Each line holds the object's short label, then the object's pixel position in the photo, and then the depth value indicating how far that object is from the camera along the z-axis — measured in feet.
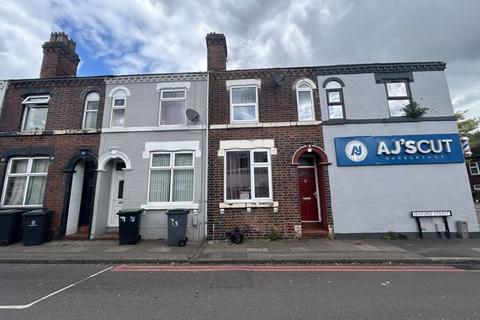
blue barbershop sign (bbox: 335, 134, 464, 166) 28.78
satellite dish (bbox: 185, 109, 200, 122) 30.55
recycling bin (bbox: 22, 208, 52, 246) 26.71
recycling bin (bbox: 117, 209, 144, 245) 26.50
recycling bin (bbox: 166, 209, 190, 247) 25.67
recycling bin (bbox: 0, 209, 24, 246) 26.96
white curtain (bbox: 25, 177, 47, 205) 31.22
